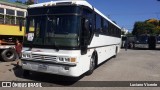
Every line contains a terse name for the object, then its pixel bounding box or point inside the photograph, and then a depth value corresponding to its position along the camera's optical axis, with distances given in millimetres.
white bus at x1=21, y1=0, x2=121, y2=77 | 4070
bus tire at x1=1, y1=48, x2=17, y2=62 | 7328
